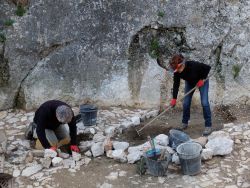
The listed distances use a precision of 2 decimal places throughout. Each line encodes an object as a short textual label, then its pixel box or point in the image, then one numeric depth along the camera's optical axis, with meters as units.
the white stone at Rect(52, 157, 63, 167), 5.30
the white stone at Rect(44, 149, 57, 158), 5.34
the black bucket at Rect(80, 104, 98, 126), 6.38
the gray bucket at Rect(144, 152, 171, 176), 5.01
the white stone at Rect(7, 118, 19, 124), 6.62
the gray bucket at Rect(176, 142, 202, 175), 4.98
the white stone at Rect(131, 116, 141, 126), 6.55
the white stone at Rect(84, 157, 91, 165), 5.44
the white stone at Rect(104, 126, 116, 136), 6.20
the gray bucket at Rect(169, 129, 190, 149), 5.51
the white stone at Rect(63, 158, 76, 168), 5.33
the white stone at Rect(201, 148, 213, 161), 5.26
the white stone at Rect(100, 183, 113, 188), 4.98
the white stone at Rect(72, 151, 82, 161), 5.45
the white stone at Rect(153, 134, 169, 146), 5.65
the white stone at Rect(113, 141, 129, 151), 5.69
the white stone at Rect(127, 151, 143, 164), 5.37
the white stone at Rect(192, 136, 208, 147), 5.53
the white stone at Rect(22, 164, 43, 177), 5.19
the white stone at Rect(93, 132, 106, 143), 5.98
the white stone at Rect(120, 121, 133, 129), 6.41
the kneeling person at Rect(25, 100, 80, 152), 5.26
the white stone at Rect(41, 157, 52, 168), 5.27
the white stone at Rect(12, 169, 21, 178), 5.16
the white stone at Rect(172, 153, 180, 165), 5.26
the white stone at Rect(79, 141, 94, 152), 5.75
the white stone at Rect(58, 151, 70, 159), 5.43
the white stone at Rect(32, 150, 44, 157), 5.46
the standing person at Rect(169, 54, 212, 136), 5.79
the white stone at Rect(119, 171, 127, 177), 5.18
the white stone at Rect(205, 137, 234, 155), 5.37
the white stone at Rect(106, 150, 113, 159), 5.54
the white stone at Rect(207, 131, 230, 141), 5.78
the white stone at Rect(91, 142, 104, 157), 5.58
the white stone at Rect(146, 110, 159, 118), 6.84
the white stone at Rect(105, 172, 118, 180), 5.13
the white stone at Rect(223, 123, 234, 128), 6.22
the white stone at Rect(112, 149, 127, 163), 5.42
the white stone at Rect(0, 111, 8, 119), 6.79
